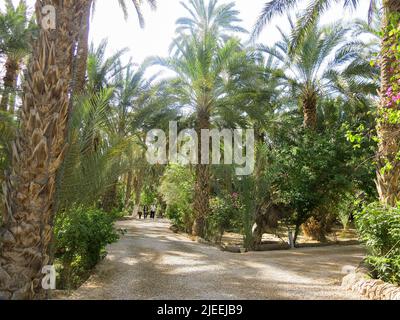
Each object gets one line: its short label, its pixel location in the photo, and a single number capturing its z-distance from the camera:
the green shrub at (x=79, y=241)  6.16
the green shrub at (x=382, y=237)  5.15
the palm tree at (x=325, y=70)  13.76
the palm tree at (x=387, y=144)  6.64
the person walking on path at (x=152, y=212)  29.38
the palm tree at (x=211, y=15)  18.34
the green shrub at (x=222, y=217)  12.78
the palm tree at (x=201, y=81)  12.87
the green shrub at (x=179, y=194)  16.86
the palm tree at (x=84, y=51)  9.98
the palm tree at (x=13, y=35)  11.70
